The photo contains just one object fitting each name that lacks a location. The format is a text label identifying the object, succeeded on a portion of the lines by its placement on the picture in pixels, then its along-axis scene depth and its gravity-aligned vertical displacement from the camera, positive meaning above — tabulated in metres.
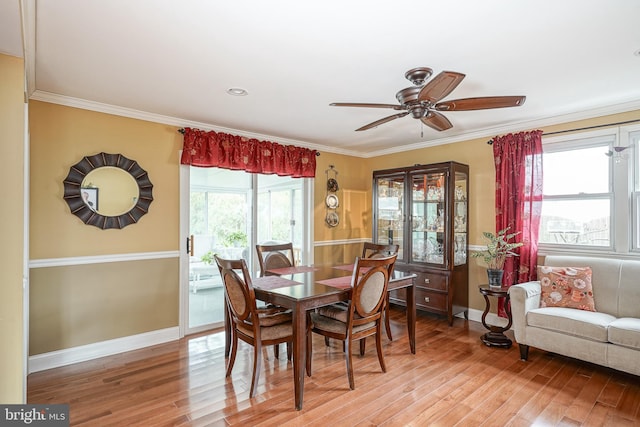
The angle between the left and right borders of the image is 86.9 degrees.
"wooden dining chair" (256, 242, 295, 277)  3.57 -0.45
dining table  2.36 -0.59
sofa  2.61 -0.86
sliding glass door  3.89 -0.12
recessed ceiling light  2.87 +1.07
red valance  3.76 +0.76
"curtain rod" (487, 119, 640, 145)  3.20 +0.90
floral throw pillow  3.10 -0.67
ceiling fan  2.12 +0.79
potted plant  3.57 -0.42
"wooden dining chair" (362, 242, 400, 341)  3.60 -0.43
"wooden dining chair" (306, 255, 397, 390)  2.61 -0.82
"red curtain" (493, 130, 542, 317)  3.64 +0.23
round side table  3.41 -1.17
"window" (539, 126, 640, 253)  3.21 +0.25
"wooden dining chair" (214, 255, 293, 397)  2.49 -0.82
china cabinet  4.12 -0.18
